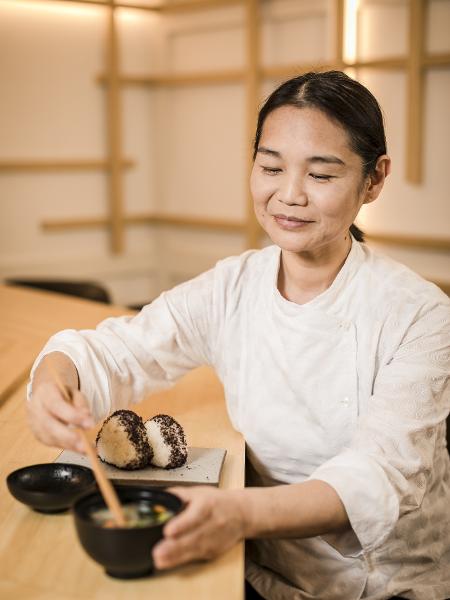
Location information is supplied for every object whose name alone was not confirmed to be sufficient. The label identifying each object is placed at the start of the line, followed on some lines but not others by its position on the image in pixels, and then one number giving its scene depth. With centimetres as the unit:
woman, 148
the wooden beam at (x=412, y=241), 418
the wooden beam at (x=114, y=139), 540
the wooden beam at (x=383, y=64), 421
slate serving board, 143
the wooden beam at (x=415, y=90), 403
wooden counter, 109
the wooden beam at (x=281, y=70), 469
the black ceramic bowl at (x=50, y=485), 127
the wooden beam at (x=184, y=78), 513
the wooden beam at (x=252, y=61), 493
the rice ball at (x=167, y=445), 147
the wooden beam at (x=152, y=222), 535
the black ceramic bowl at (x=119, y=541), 104
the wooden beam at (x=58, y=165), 514
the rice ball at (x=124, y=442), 145
